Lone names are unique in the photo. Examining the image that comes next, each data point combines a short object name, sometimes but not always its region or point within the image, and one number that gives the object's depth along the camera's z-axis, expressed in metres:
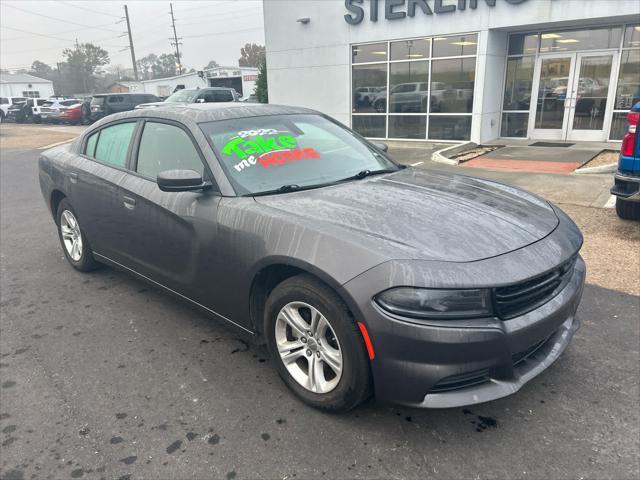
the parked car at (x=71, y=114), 28.75
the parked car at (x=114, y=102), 24.17
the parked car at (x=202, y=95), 18.81
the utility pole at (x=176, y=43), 70.25
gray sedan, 2.27
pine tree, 21.49
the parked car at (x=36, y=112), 31.98
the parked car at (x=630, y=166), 5.30
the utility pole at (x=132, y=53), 57.13
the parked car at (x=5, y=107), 35.55
